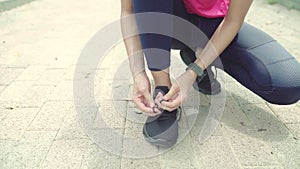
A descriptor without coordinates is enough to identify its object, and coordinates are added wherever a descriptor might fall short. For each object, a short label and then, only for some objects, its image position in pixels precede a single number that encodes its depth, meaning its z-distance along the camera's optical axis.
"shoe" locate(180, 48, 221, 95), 1.11
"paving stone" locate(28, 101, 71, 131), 0.95
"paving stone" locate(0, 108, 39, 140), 0.91
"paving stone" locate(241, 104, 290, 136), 0.93
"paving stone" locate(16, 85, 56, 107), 1.08
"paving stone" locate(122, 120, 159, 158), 0.83
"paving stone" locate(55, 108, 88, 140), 0.90
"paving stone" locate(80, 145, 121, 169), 0.78
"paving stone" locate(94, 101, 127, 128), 0.97
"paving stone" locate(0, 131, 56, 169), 0.79
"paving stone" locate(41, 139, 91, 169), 0.79
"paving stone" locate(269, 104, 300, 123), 1.00
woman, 0.81
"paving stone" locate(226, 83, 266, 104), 1.10
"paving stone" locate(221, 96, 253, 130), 0.96
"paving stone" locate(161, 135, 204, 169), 0.79
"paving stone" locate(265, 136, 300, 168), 0.80
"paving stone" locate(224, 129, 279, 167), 0.80
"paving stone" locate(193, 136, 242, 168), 0.79
